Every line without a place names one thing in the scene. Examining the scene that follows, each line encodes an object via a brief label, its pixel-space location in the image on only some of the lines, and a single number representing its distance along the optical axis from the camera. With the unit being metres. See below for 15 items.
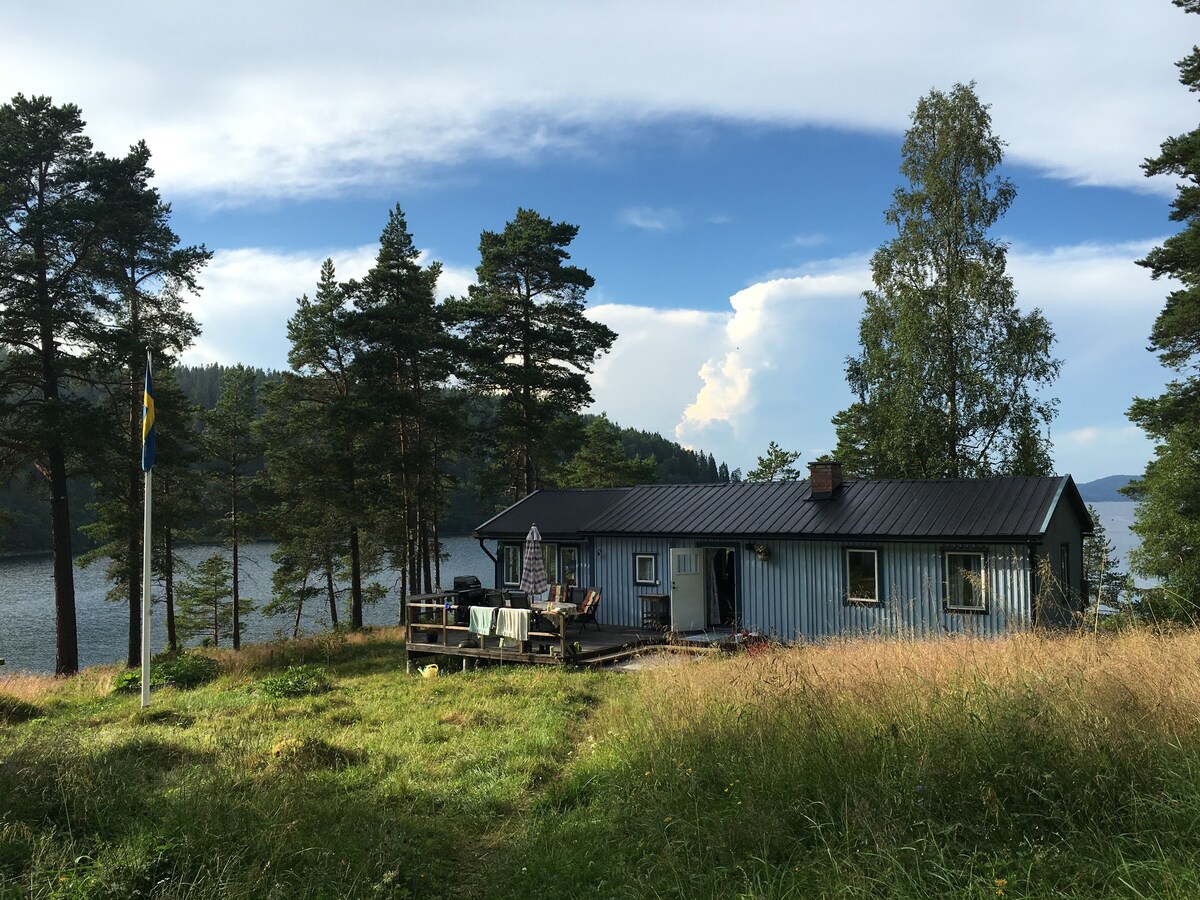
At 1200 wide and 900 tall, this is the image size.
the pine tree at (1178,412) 16.38
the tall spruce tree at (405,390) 23.52
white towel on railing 14.45
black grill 16.31
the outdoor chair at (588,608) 16.27
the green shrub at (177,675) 14.50
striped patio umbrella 16.02
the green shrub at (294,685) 12.54
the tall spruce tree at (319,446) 23.83
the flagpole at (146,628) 11.64
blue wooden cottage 13.88
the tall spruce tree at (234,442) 26.92
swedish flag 11.78
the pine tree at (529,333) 24.59
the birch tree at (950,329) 20.25
